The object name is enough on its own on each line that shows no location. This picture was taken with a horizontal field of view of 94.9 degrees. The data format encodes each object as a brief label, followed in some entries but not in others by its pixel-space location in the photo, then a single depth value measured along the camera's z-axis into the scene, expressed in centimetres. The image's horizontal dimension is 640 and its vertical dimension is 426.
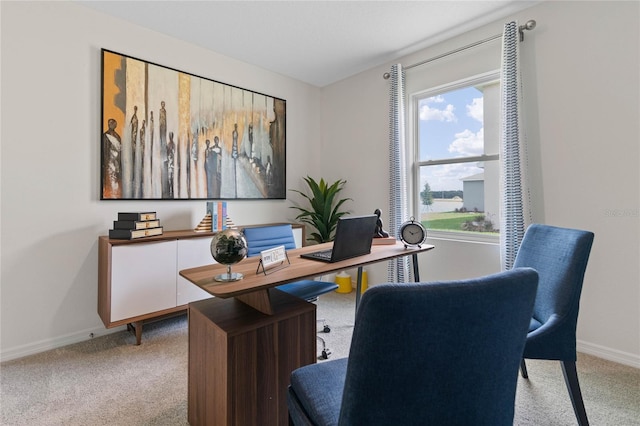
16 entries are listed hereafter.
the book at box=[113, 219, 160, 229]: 224
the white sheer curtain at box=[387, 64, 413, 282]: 311
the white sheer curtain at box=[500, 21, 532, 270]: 233
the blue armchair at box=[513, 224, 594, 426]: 136
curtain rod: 236
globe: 128
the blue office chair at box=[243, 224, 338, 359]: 210
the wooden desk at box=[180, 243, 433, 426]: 118
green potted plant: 362
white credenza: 214
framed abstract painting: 247
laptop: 163
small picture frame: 142
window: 273
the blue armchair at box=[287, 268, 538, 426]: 63
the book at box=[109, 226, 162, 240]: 222
